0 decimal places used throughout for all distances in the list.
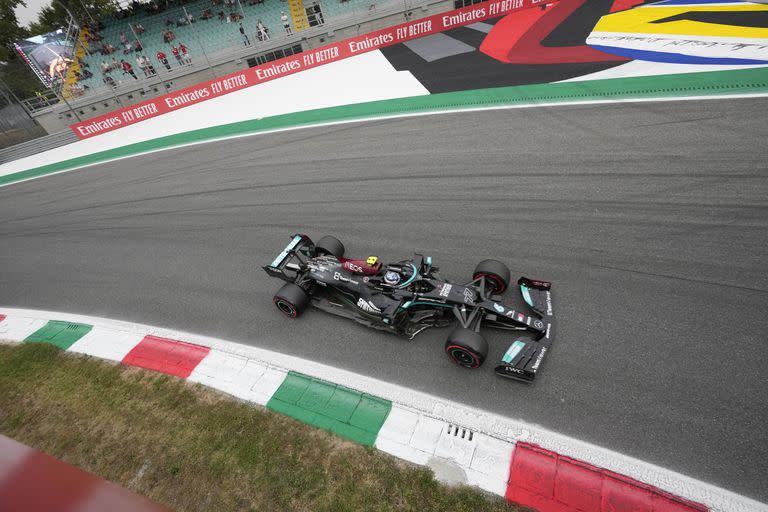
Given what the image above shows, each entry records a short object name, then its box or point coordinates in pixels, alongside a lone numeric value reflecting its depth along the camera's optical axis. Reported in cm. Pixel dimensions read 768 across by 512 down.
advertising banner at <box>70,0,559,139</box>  1638
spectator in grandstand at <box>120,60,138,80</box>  1850
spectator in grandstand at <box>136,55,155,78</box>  1845
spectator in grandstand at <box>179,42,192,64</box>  1844
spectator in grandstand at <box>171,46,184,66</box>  1861
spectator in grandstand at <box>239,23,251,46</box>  1896
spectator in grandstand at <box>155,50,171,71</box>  1873
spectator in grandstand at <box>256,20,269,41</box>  1911
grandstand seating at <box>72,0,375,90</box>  1931
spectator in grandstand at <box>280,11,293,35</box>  1920
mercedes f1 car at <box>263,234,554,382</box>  434
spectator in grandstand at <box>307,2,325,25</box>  1927
